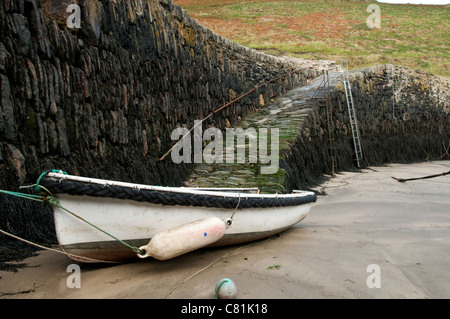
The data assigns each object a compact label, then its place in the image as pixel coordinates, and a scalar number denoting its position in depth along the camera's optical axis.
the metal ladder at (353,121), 12.02
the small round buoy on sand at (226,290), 2.50
